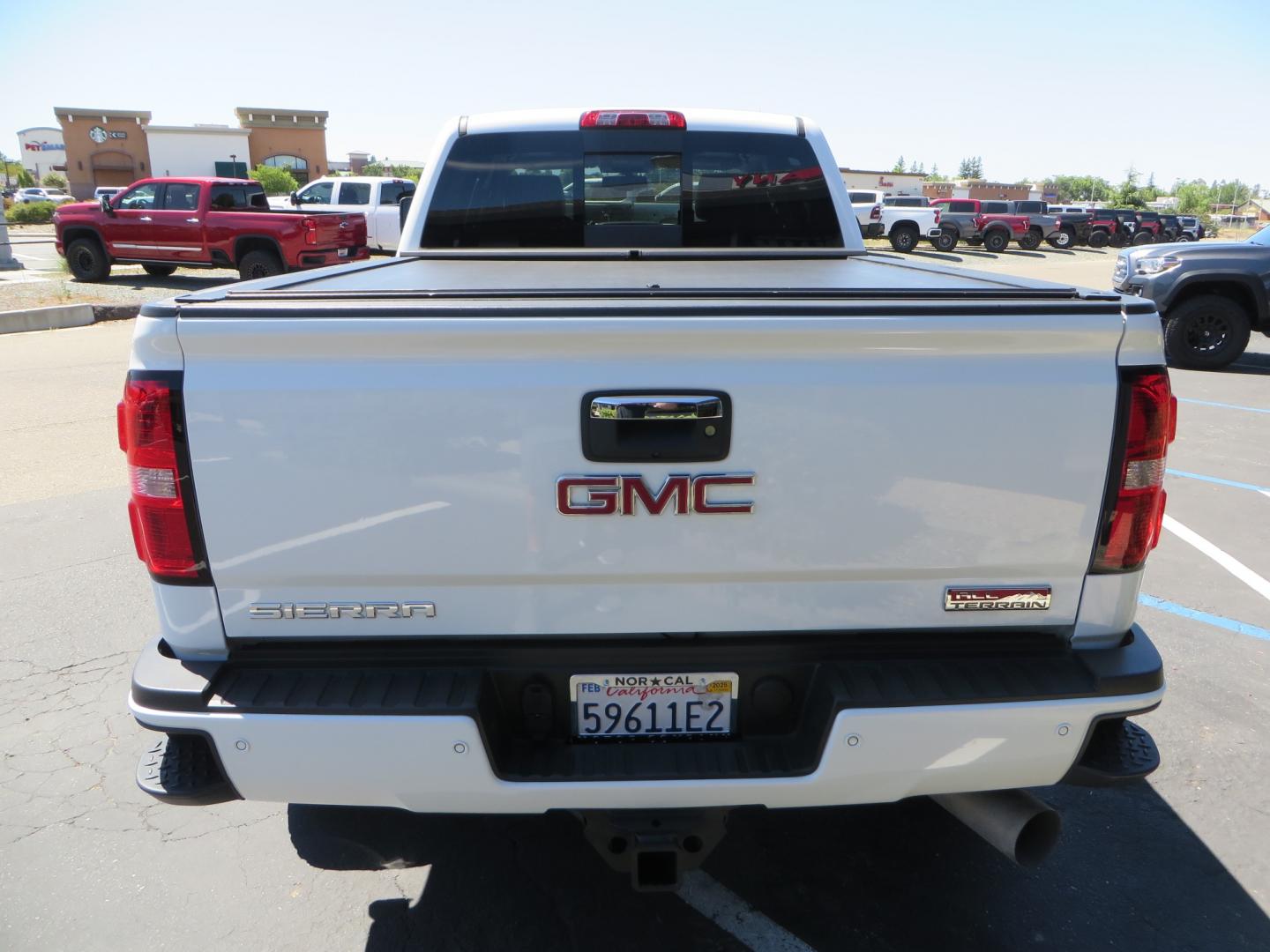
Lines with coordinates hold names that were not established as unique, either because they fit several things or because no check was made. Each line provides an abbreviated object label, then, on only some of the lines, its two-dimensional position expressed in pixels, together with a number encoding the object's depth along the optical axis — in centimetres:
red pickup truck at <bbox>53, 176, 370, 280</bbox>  1555
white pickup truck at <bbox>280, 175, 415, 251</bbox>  2012
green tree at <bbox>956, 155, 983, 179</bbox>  17530
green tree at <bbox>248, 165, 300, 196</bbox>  4919
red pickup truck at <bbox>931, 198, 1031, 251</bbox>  3300
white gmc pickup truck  197
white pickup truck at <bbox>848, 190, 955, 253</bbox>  2997
